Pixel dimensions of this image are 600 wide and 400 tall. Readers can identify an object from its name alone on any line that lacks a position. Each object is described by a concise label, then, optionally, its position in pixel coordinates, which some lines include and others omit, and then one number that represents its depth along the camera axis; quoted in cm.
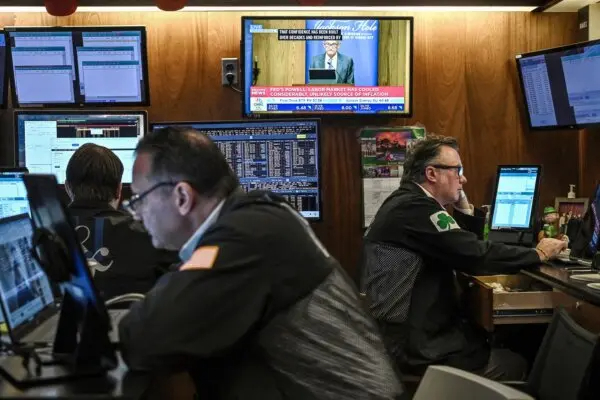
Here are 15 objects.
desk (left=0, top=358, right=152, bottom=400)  138
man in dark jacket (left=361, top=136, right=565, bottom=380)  277
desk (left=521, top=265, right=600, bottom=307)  251
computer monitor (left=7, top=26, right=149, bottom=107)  372
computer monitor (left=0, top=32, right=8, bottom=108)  368
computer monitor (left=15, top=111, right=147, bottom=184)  379
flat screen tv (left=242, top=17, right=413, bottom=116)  378
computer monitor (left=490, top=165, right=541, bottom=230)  385
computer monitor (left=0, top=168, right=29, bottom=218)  321
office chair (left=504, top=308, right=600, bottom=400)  176
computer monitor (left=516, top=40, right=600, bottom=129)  350
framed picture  388
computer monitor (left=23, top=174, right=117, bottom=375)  153
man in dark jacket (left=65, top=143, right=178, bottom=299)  248
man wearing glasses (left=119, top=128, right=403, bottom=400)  144
